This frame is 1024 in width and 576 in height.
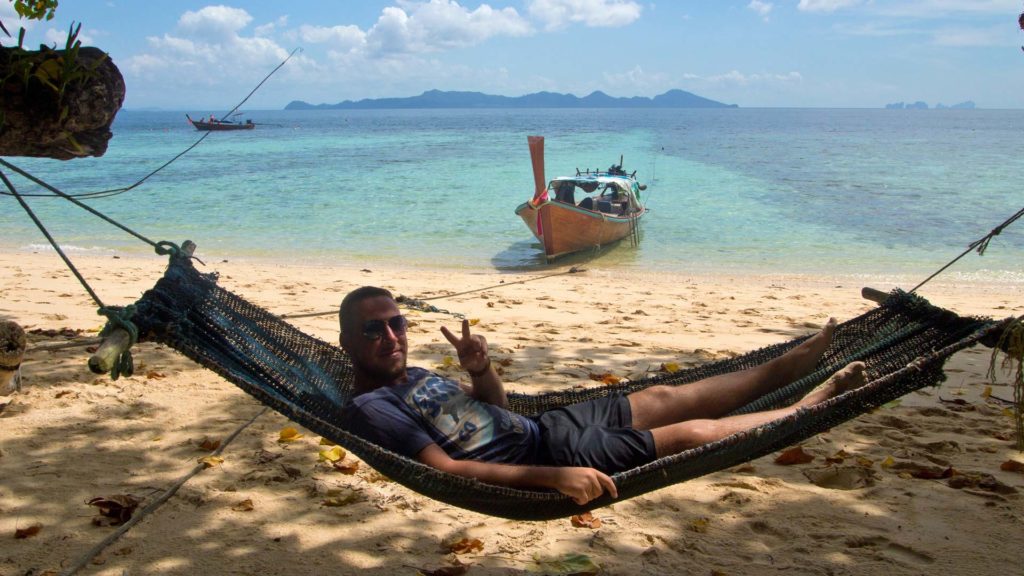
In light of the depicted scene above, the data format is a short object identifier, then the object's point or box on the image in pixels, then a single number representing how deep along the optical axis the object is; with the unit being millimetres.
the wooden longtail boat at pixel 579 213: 10609
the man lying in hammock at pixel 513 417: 2113
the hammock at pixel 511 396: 2002
